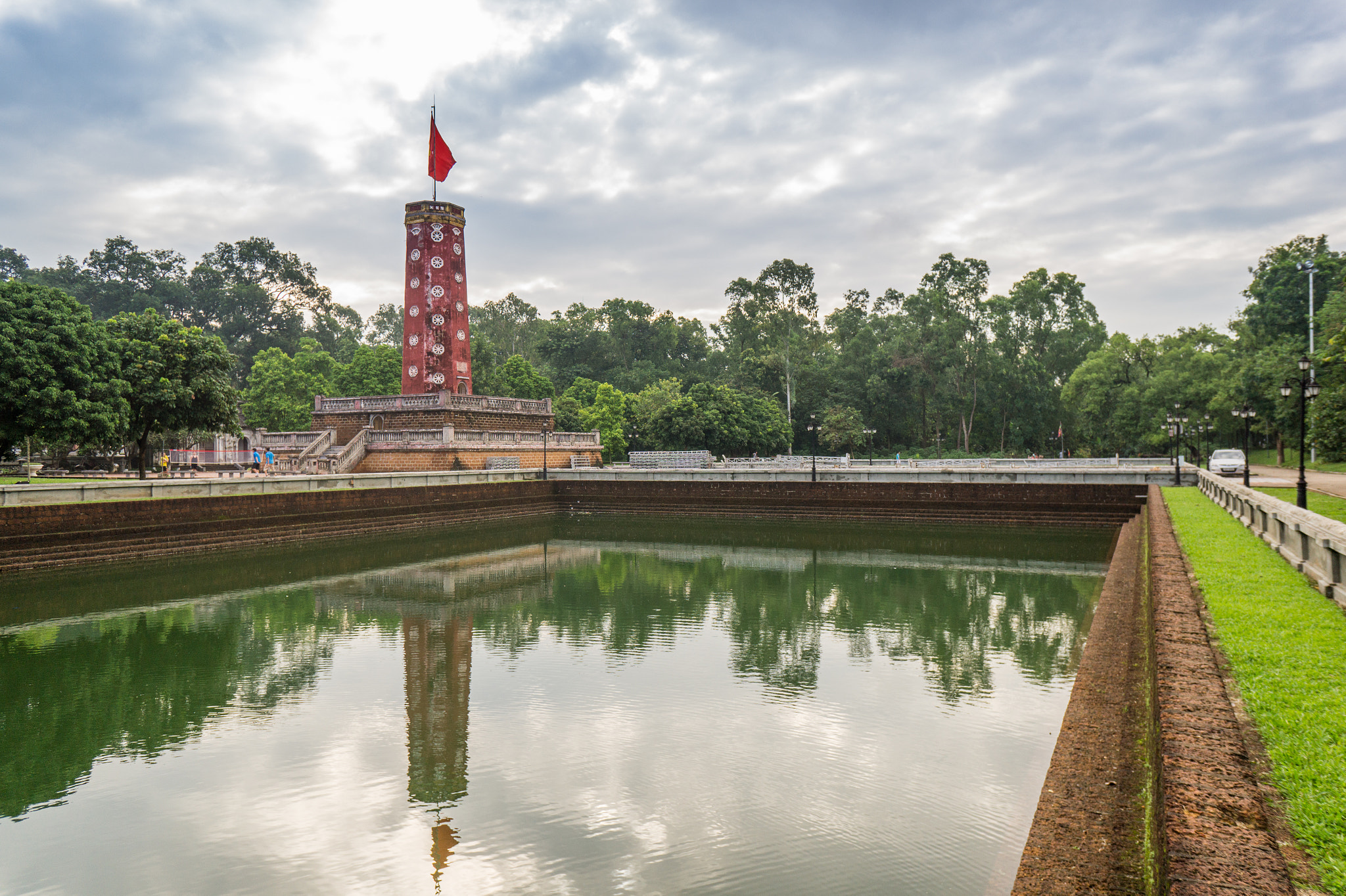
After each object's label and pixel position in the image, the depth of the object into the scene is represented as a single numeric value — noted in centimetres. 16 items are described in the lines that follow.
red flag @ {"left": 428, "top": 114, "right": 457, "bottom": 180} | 4078
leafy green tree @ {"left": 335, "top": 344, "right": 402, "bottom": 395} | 6116
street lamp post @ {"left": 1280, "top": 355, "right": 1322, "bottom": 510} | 1886
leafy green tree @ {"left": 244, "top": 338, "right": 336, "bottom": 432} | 5934
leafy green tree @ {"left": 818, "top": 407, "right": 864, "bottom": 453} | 6469
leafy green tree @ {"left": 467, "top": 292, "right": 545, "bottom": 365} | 9406
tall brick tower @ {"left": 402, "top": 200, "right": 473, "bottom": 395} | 4128
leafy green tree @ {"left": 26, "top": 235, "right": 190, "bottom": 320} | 7962
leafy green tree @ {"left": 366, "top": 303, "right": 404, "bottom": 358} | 10794
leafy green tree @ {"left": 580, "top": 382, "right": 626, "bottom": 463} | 5553
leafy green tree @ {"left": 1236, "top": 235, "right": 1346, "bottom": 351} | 5750
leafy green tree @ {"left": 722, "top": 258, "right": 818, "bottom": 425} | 7388
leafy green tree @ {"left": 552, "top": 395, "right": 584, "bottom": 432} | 5812
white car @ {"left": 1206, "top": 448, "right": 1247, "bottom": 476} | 3828
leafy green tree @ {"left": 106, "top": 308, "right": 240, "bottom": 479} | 2898
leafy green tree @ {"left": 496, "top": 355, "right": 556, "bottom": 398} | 6234
